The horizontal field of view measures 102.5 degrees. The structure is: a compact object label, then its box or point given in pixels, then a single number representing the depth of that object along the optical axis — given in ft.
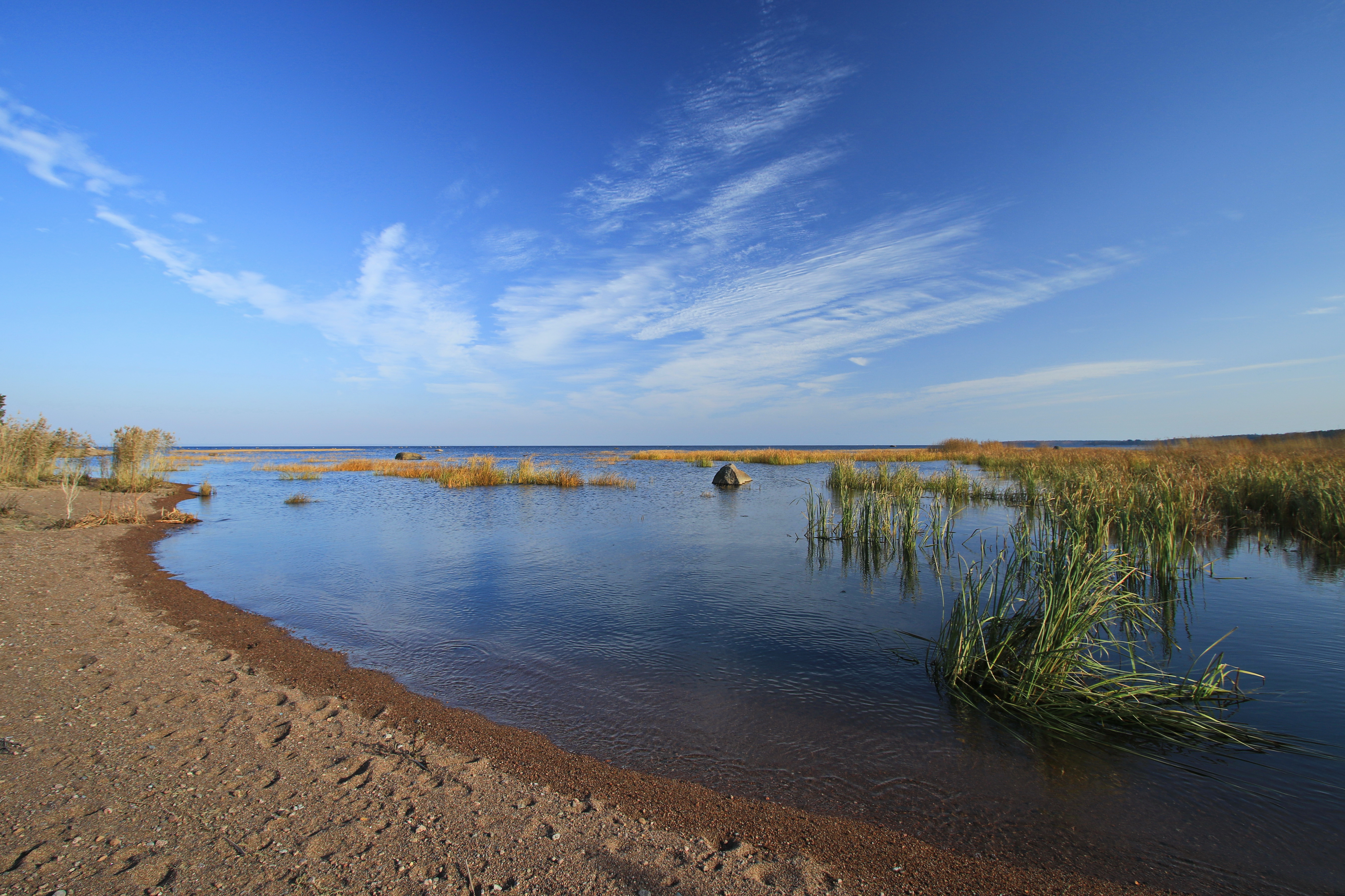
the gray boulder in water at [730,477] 99.09
